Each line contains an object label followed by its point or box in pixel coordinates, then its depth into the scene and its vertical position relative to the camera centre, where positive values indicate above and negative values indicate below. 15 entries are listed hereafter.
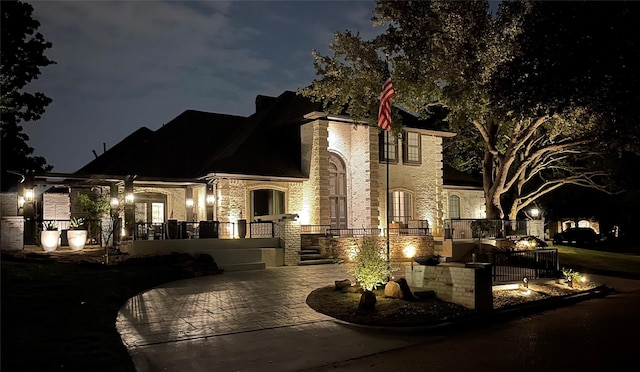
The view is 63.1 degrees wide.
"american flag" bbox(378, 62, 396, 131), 15.42 +3.21
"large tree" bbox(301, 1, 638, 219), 14.82 +5.15
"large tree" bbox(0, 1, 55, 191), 21.22 +6.45
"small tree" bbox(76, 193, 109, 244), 20.41 +0.27
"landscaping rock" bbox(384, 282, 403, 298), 12.62 -1.93
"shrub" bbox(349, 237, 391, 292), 13.05 -1.42
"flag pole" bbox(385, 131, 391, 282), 13.51 -1.50
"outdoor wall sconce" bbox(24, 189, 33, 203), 18.91 +0.78
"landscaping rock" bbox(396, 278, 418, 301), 12.52 -1.93
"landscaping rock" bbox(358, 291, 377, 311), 11.65 -2.02
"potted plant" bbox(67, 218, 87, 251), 18.84 -0.84
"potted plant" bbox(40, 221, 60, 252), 18.08 -0.82
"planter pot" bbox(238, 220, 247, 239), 21.08 -0.61
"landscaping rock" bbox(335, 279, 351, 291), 13.74 -1.92
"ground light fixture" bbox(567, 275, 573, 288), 16.44 -2.24
